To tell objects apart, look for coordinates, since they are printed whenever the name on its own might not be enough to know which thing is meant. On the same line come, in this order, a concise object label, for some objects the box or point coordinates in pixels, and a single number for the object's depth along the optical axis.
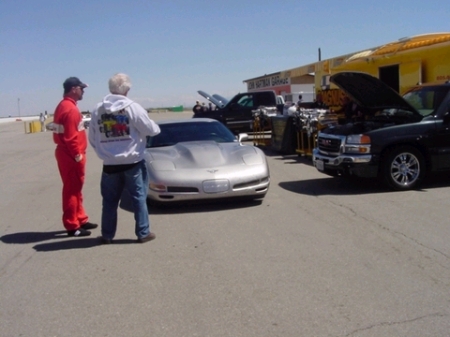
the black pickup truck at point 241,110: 22.78
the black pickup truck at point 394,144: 9.34
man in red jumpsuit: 6.88
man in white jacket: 6.32
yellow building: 15.93
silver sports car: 8.10
